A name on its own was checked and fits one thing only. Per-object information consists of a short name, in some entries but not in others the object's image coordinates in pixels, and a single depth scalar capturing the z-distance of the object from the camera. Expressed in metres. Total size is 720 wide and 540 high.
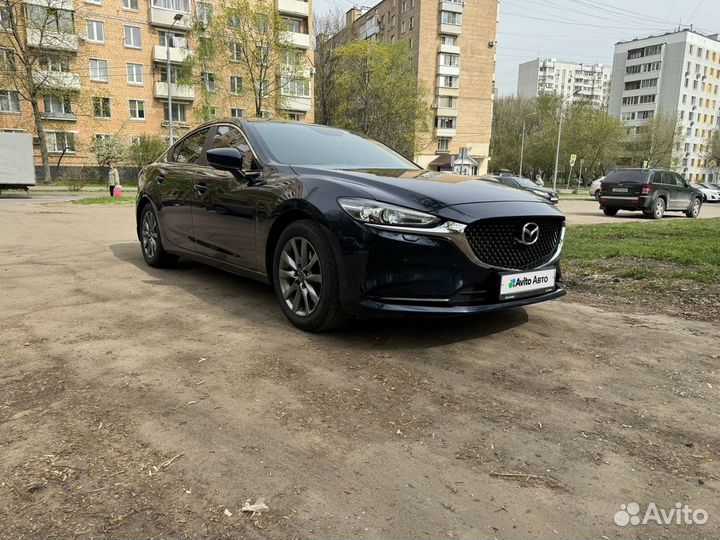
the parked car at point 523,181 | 23.31
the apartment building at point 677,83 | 92.88
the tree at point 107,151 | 40.81
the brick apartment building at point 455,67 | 60.78
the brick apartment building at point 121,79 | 37.81
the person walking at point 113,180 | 25.34
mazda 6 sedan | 3.38
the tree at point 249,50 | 33.66
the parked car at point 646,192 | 17.69
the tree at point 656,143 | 59.97
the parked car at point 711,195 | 38.19
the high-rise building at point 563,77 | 132.00
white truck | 25.17
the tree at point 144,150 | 40.66
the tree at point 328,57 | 46.31
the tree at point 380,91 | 41.34
